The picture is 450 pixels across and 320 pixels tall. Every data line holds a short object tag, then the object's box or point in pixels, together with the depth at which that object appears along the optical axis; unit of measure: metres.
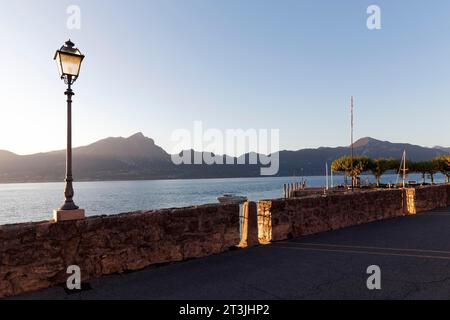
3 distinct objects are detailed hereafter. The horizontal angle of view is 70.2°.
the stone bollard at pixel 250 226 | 8.79
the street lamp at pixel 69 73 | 6.42
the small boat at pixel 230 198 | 65.75
